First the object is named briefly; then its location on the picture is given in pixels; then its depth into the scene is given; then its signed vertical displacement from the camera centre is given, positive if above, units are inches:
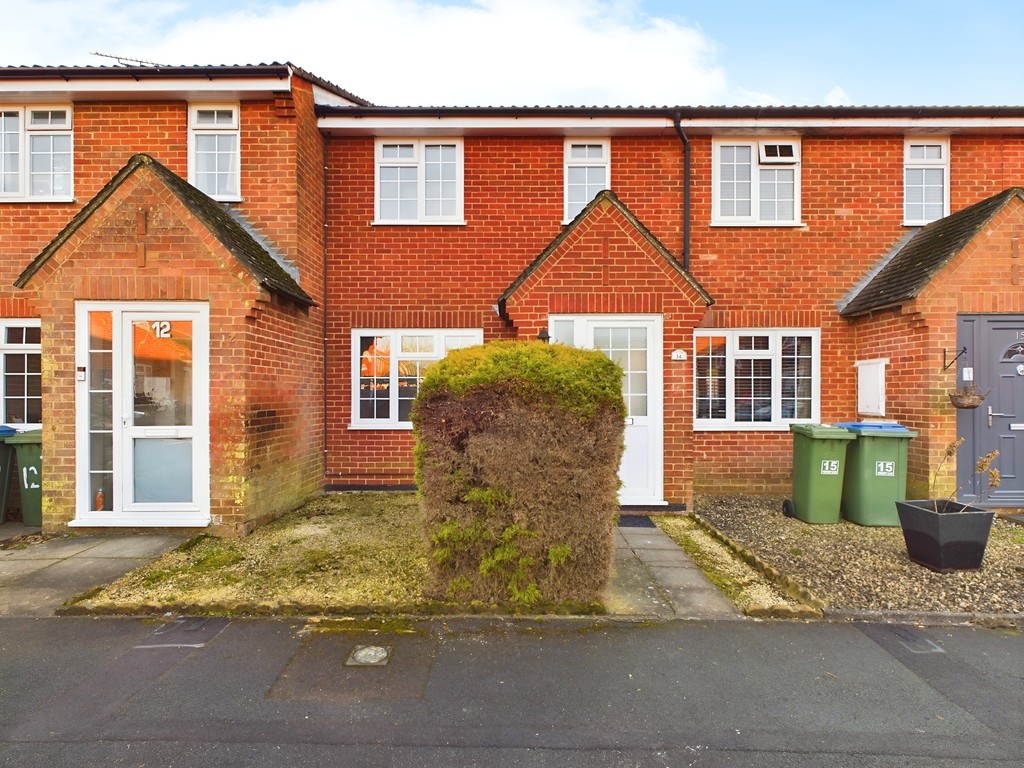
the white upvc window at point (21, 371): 315.0 +8.5
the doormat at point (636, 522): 259.3 -68.3
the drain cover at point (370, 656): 134.9 -70.9
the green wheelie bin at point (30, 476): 258.5 -45.0
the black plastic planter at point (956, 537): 190.4 -54.4
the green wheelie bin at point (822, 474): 261.3 -43.2
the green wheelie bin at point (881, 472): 258.1 -41.4
